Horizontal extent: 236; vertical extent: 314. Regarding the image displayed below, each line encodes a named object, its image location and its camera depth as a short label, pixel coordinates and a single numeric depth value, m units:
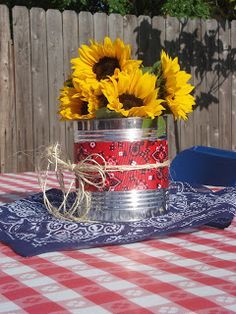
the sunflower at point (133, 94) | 1.03
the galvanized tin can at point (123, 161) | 1.06
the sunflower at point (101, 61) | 1.06
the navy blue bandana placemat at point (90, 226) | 0.95
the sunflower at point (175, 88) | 1.08
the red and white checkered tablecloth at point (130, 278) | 0.67
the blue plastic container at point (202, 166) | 1.70
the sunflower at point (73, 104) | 1.09
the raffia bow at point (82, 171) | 1.06
